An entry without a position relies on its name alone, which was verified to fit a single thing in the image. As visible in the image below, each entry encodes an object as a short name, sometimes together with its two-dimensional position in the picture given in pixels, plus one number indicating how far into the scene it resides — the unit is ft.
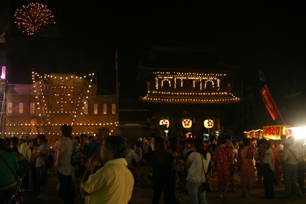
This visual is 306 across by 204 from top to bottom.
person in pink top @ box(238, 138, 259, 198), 28.32
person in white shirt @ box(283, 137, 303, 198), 28.40
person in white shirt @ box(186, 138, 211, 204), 18.75
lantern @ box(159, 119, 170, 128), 88.38
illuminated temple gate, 92.48
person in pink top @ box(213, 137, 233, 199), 27.96
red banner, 48.91
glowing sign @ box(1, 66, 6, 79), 70.67
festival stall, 47.95
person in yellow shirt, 8.63
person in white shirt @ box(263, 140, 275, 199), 27.53
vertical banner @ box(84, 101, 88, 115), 79.20
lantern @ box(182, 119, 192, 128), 89.51
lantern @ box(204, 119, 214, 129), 90.12
